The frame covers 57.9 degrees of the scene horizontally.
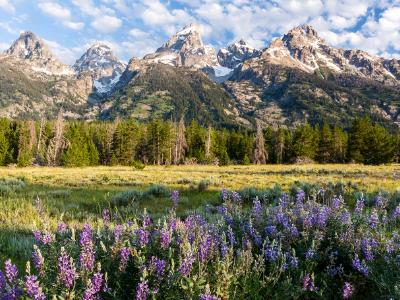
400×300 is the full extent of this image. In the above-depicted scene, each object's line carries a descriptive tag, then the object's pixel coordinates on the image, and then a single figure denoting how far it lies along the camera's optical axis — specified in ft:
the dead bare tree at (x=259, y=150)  293.57
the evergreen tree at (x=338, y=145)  282.15
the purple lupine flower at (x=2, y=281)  10.24
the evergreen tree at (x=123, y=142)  293.43
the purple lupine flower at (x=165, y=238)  13.46
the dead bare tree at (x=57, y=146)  245.90
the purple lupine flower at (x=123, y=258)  11.93
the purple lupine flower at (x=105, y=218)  18.48
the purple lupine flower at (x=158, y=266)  11.35
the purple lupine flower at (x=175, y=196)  20.77
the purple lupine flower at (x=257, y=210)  19.40
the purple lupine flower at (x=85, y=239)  12.00
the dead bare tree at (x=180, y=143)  315.70
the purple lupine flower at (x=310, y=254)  14.50
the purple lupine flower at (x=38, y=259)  10.28
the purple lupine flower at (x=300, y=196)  20.28
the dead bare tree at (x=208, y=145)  303.40
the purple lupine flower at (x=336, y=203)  19.12
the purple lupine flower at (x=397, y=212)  20.35
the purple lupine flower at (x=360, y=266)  13.39
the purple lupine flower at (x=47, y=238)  12.29
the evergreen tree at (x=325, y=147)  287.69
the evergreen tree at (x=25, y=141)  213.46
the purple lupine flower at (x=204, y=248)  13.20
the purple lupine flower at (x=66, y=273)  10.03
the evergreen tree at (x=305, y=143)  286.25
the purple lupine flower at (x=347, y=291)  12.34
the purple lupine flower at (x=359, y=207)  18.87
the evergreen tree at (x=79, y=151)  233.14
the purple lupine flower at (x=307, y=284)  12.91
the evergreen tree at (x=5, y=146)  255.50
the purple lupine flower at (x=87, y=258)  11.23
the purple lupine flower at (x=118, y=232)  13.35
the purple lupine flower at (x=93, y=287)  9.43
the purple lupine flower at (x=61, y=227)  15.09
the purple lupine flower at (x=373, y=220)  17.42
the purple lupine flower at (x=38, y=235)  12.50
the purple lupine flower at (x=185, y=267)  11.10
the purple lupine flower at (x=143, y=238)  13.61
